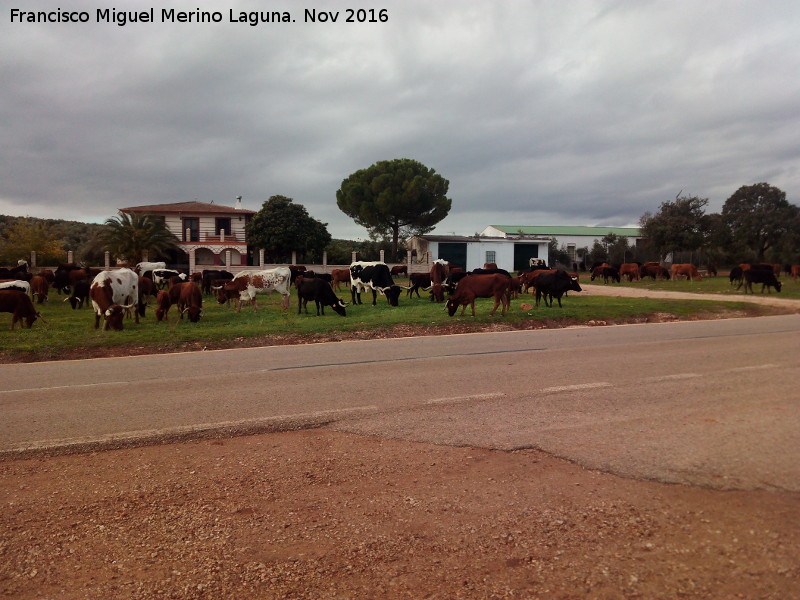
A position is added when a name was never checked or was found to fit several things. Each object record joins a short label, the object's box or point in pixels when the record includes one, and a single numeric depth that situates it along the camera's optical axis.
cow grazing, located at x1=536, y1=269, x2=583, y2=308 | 20.20
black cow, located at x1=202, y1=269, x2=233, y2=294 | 28.78
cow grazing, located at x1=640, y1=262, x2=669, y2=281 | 44.88
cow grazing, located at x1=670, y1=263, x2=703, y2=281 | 41.34
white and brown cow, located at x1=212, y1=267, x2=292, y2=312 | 21.02
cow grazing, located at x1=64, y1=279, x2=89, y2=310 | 22.12
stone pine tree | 52.38
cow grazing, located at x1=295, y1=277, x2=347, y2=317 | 19.36
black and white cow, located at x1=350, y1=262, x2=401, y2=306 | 23.09
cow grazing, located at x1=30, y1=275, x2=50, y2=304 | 23.60
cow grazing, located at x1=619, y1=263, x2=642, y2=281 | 43.94
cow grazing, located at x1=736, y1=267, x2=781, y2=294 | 28.38
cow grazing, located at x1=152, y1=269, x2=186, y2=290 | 29.53
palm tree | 37.22
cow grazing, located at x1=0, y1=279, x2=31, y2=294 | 19.83
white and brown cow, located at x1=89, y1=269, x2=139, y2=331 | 15.16
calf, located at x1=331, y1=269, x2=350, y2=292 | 33.66
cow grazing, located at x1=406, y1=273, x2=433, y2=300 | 27.89
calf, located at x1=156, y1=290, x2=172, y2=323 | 17.61
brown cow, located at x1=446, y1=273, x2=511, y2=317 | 17.47
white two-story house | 47.41
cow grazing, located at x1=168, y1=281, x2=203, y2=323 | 17.31
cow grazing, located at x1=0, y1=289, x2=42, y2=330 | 15.65
